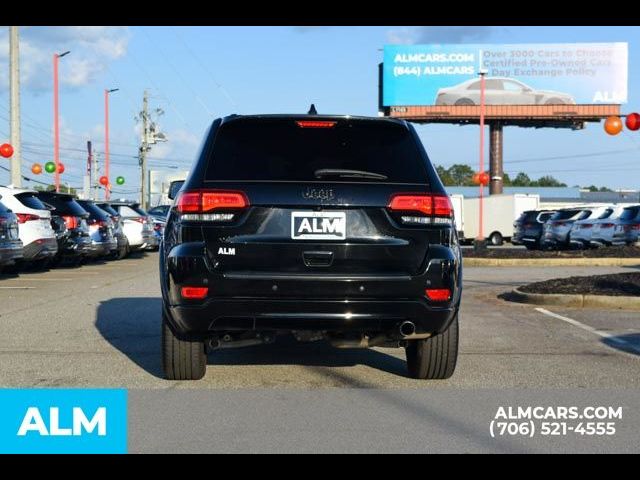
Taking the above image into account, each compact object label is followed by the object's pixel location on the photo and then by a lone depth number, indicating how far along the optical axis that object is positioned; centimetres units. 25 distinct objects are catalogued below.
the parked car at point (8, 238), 1466
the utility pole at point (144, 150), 6969
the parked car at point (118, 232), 2281
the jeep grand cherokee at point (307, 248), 569
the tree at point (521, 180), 15012
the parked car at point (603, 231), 2705
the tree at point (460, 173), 14550
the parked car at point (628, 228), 2659
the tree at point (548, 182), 15538
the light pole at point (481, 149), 3594
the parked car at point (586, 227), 2764
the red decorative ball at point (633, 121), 1959
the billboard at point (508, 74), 5741
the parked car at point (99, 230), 2088
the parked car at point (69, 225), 1886
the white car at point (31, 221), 1636
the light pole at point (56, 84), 3669
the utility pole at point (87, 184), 4812
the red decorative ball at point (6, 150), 2650
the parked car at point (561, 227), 2870
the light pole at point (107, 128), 5616
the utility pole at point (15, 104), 2793
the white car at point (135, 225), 2581
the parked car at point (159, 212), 3503
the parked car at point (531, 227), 3138
